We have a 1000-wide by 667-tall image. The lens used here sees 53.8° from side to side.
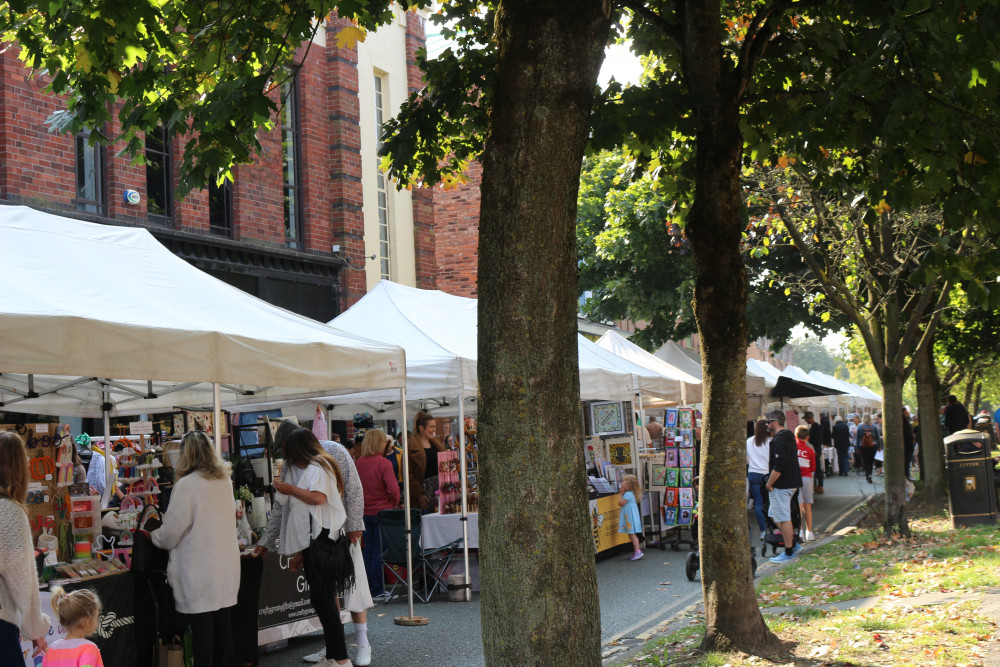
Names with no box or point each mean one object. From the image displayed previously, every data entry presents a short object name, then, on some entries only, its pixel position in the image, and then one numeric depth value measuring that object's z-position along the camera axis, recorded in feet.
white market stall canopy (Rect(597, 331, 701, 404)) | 56.44
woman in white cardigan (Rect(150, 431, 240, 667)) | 20.97
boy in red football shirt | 47.60
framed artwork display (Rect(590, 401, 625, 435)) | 50.26
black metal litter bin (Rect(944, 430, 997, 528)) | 46.52
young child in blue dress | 45.37
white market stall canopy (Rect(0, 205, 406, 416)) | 19.62
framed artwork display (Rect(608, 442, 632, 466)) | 50.26
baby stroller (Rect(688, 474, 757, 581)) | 37.52
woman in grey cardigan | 15.57
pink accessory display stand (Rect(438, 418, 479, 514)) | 37.40
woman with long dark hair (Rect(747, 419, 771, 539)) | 45.32
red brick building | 47.73
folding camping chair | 34.71
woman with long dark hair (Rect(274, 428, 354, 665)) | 24.22
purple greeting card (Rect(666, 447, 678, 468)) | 49.83
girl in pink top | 15.71
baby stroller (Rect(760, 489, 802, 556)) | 43.16
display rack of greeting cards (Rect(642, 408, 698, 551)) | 48.73
